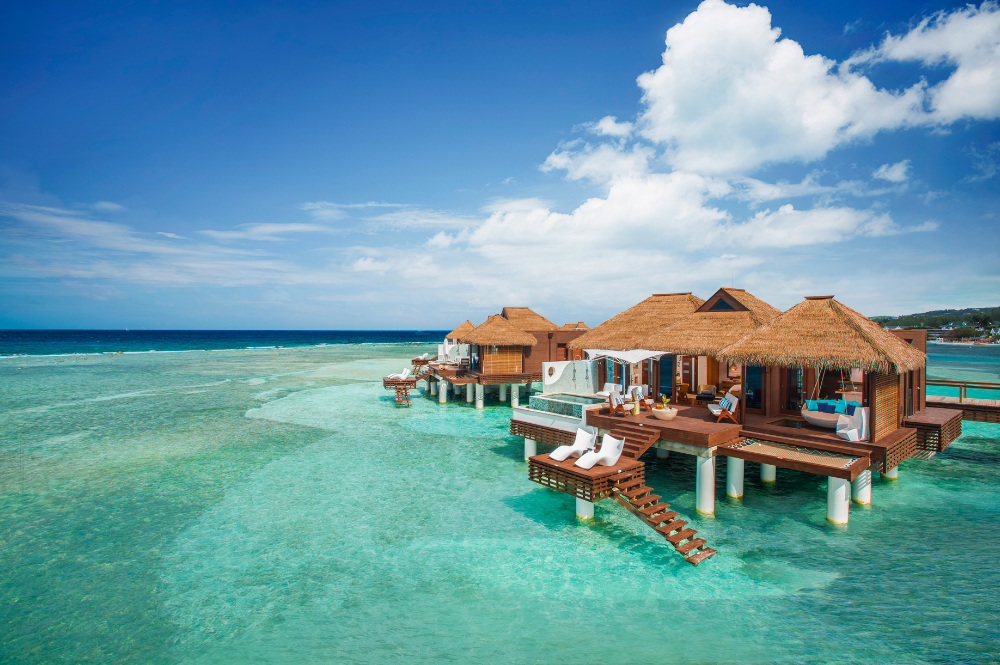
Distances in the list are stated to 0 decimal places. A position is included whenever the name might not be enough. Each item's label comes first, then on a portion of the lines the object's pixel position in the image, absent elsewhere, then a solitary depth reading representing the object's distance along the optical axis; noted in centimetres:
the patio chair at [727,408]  1215
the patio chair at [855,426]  1043
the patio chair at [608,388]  1661
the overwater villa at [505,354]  2594
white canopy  1421
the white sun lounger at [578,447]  1167
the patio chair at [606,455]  1079
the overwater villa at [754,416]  1012
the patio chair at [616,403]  1315
